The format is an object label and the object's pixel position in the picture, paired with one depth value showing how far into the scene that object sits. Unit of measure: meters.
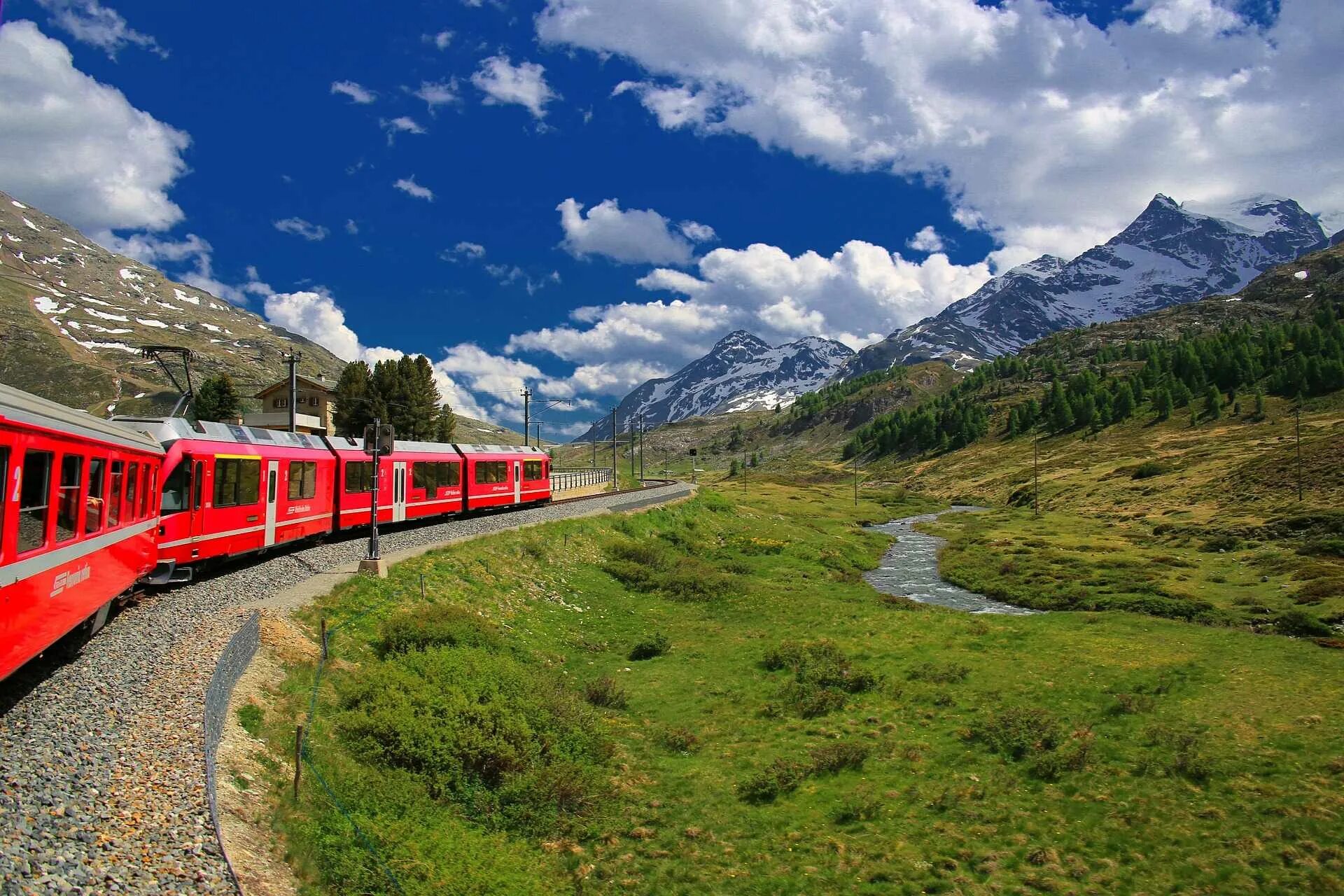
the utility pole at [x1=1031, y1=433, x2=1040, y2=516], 96.81
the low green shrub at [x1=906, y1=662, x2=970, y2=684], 25.19
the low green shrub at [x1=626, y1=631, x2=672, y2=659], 27.95
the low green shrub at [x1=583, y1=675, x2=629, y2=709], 22.41
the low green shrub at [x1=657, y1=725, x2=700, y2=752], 20.17
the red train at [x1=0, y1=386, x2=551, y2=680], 10.23
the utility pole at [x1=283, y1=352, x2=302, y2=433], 42.20
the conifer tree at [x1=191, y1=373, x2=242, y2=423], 77.50
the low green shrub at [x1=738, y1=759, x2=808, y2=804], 17.45
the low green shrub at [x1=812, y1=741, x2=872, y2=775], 18.72
